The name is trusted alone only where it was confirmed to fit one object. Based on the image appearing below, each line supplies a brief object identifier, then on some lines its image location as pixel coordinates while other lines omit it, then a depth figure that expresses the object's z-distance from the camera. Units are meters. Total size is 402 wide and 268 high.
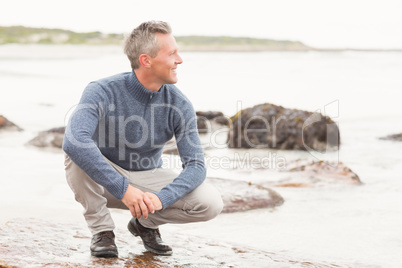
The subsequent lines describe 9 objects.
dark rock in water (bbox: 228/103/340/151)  8.12
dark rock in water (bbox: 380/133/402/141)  9.32
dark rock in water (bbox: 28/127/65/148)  7.66
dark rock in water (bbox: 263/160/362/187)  6.00
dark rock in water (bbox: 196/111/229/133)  9.86
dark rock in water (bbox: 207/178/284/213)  5.00
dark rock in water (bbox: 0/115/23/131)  9.12
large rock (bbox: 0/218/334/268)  3.03
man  3.24
